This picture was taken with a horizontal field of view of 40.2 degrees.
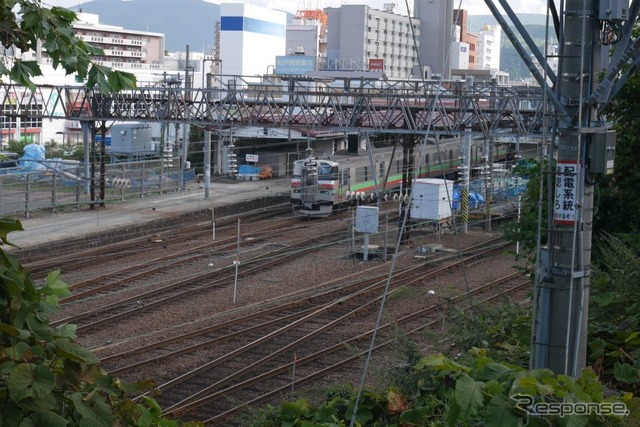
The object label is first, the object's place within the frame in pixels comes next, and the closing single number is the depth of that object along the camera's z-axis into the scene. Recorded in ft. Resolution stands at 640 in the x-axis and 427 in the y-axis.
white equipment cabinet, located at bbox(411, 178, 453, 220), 68.13
